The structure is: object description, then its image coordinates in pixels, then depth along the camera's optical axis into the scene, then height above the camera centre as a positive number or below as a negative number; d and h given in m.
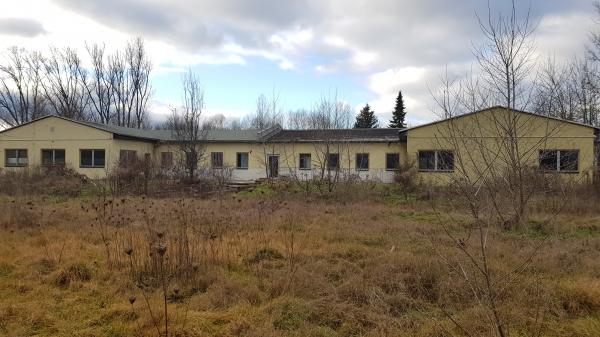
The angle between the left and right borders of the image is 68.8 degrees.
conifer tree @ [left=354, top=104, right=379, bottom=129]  58.75 +6.84
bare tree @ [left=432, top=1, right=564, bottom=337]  4.45 -0.40
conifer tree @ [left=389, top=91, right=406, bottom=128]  56.34 +7.14
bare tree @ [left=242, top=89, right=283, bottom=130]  36.87 +4.43
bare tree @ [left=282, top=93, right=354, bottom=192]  25.87 +1.44
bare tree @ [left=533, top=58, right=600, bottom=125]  27.00 +4.37
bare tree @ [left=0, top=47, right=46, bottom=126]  50.75 +7.82
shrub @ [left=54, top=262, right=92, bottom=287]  6.21 -1.49
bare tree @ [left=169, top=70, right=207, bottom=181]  27.69 +2.18
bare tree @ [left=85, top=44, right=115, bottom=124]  54.31 +9.54
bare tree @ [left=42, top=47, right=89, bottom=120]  51.03 +8.28
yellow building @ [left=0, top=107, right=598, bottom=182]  27.45 +1.52
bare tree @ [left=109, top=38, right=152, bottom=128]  54.88 +10.36
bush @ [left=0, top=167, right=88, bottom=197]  20.66 -0.50
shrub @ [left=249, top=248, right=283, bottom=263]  7.37 -1.48
